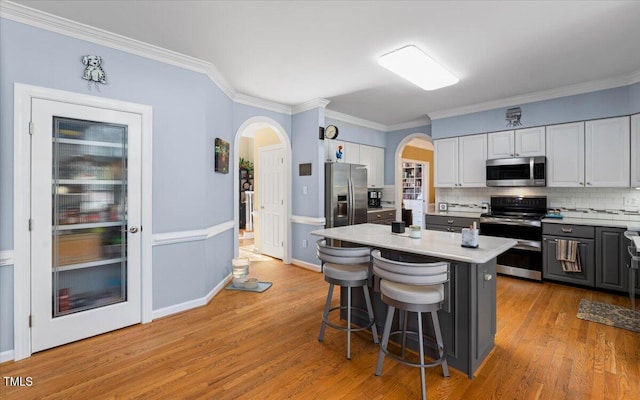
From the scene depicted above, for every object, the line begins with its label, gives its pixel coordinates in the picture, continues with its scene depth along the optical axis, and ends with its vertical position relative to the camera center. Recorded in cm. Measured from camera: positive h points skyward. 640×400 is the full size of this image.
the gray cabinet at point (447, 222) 479 -38
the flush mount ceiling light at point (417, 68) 297 +144
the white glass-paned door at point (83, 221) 243 -20
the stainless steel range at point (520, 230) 418 -44
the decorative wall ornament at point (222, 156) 370 +55
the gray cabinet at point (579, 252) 379 -68
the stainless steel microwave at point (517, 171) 429 +42
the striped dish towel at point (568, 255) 383 -71
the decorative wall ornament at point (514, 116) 449 +126
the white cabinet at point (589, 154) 379 +62
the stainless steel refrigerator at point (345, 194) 476 +9
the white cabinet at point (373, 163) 599 +75
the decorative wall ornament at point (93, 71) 259 +112
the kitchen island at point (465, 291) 206 -67
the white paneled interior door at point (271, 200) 531 -1
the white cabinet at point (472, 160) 486 +65
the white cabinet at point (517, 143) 436 +86
